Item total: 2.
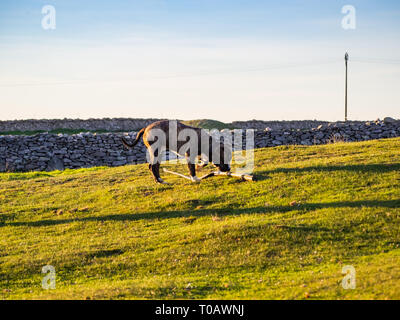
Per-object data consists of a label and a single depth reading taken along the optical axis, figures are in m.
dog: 17.75
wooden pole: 50.38
